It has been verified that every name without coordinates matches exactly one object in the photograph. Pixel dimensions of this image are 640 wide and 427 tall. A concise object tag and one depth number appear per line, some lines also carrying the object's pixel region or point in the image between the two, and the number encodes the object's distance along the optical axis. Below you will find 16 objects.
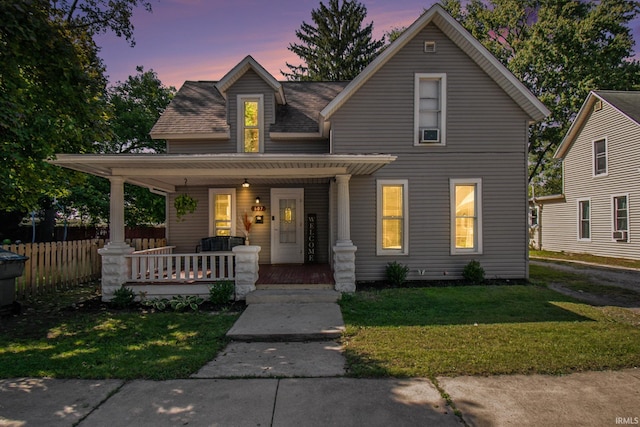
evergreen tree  25.58
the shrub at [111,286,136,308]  7.07
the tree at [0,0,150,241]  5.94
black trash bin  6.40
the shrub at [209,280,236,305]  7.11
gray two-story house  8.95
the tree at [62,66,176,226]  17.78
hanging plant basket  8.91
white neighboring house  13.92
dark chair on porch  9.59
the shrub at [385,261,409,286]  8.58
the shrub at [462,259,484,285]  8.80
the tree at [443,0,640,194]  19.47
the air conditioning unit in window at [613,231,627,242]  14.18
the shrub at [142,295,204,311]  6.93
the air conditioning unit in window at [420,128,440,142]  9.00
